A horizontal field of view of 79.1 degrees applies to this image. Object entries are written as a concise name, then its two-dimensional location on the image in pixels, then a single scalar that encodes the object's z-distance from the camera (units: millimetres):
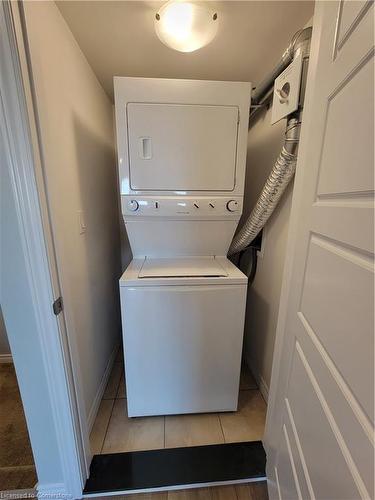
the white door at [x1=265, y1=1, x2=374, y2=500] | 542
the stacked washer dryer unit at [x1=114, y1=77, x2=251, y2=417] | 1431
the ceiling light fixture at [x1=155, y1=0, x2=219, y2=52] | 1022
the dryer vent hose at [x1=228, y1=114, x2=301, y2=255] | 1236
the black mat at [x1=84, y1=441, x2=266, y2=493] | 1262
